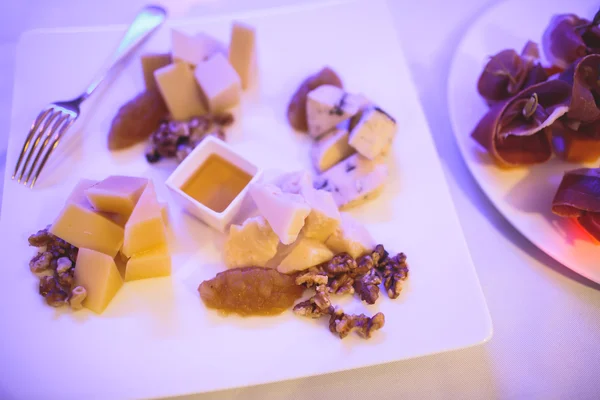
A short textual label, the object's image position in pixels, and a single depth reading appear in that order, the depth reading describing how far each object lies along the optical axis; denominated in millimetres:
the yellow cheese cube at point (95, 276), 581
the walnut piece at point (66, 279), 585
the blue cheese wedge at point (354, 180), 629
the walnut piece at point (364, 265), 601
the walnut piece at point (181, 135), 654
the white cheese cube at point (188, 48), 657
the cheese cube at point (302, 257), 596
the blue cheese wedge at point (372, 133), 630
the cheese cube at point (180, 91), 652
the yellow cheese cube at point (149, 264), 588
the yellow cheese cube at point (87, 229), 588
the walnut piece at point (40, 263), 593
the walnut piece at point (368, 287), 589
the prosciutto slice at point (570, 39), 667
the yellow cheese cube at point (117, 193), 592
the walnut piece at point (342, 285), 595
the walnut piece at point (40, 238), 601
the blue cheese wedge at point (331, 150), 645
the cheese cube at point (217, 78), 655
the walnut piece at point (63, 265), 588
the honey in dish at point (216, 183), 624
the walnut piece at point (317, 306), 584
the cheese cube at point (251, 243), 598
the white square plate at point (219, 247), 573
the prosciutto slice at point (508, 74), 668
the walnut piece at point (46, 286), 586
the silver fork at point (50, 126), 640
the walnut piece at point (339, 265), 598
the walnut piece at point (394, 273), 596
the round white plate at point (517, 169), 632
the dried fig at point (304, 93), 671
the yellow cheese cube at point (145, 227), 579
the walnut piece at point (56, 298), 582
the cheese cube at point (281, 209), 579
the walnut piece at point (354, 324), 577
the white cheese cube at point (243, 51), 664
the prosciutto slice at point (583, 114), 631
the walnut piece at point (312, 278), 592
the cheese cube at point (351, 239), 603
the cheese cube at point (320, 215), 590
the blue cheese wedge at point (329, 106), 645
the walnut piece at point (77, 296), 577
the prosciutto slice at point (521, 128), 648
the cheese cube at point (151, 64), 666
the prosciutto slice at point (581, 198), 610
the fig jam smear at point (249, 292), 588
